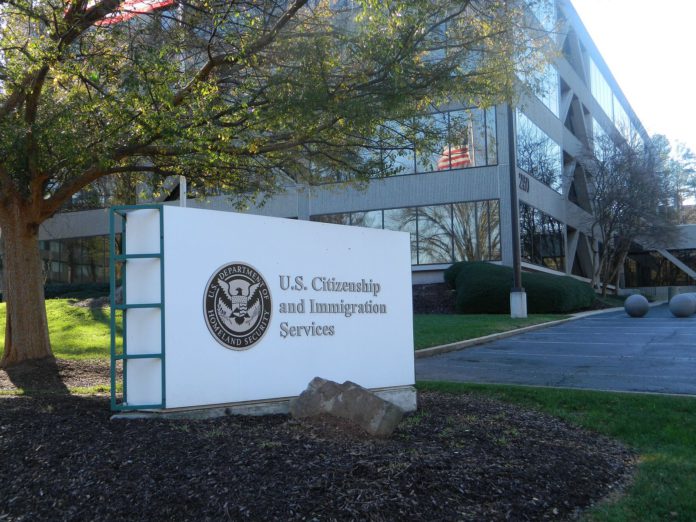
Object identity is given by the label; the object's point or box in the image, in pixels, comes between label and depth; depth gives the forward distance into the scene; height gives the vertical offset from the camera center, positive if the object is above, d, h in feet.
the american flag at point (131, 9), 31.87 +13.90
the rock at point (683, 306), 75.41 -2.08
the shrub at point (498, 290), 78.43 +0.01
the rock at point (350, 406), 18.93 -3.23
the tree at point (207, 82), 29.73 +9.74
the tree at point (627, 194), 111.96 +15.31
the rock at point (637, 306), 75.46 -2.00
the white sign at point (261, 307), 20.34 -0.43
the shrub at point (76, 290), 109.55 +1.17
